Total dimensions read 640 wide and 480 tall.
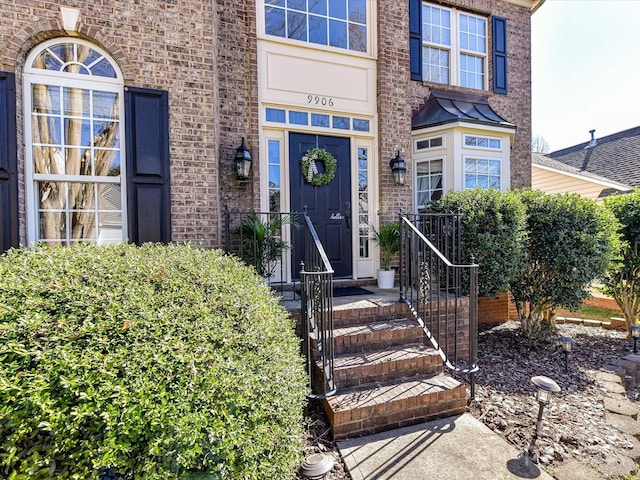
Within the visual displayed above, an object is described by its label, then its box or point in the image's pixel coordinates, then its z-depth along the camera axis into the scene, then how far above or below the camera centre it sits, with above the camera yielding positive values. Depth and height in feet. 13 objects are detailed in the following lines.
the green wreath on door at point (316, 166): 17.56 +3.42
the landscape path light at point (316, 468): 6.28 -4.47
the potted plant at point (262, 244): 14.57 -0.51
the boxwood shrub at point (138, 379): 4.16 -2.05
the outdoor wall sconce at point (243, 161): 15.80 +3.34
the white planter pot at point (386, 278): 17.39 -2.41
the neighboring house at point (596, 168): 36.27 +7.60
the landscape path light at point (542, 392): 8.18 -4.01
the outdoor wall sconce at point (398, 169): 18.74 +3.47
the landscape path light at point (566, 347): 13.78 -4.78
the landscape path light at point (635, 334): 16.35 -5.07
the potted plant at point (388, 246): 17.43 -0.77
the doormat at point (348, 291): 15.52 -2.88
